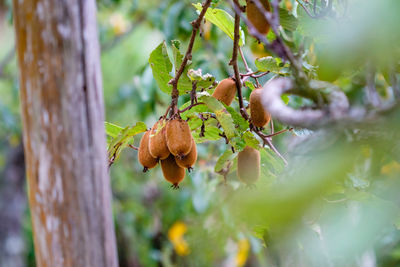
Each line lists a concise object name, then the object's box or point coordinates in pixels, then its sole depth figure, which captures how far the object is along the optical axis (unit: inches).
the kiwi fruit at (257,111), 79.8
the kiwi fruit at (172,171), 81.4
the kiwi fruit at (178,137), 78.8
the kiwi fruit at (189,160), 80.4
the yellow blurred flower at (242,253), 259.1
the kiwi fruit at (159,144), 79.9
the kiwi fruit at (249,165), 81.8
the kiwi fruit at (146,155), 80.9
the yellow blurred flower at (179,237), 299.2
